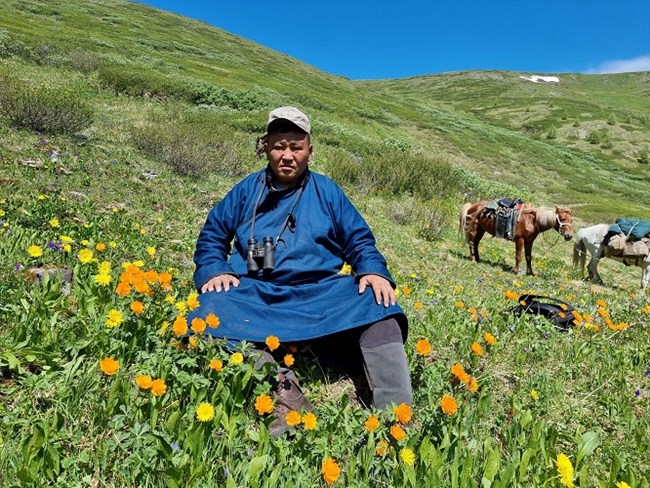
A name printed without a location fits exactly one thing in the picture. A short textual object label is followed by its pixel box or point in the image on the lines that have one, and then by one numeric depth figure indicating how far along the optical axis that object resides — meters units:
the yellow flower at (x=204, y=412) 1.98
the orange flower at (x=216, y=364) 2.31
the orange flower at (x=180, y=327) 2.36
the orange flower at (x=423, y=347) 2.64
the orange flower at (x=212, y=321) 2.50
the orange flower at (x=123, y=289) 2.53
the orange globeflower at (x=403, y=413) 2.06
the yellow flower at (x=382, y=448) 2.10
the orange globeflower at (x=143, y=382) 2.03
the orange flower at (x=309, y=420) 2.05
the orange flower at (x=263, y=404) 2.18
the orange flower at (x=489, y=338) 3.07
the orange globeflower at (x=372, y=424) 2.12
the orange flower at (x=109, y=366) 2.04
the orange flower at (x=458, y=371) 2.49
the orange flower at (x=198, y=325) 2.40
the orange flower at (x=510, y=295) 4.01
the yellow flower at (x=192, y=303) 2.73
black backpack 4.93
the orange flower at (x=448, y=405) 2.21
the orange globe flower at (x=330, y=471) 1.75
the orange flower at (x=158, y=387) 2.04
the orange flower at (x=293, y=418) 2.15
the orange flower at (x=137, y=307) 2.52
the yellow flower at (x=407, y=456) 1.96
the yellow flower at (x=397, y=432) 2.05
